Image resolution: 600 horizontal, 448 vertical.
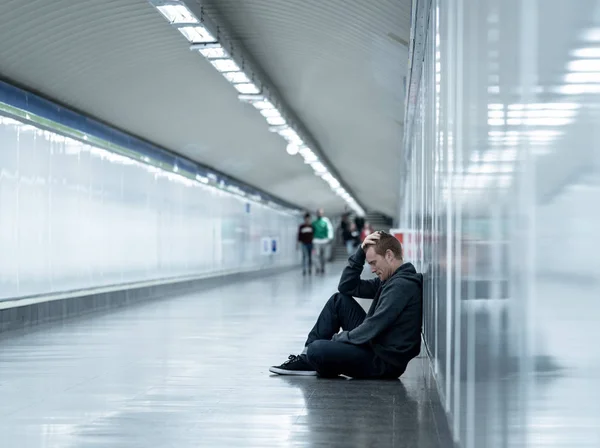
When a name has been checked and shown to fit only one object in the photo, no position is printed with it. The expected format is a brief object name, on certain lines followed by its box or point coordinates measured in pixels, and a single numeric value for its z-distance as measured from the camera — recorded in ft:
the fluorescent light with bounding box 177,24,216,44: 35.70
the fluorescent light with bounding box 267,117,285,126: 59.21
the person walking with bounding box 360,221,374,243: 117.72
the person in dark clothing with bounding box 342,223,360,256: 124.69
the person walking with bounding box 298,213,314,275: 98.75
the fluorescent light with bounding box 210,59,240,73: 41.71
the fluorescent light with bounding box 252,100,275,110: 52.69
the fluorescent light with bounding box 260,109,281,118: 56.08
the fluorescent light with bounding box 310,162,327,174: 93.09
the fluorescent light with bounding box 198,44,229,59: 38.35
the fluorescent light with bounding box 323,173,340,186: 110.20
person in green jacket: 105.40
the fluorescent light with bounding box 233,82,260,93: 46.93
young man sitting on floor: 22.38
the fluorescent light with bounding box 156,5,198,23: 32.18
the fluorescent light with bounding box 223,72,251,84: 44.37
